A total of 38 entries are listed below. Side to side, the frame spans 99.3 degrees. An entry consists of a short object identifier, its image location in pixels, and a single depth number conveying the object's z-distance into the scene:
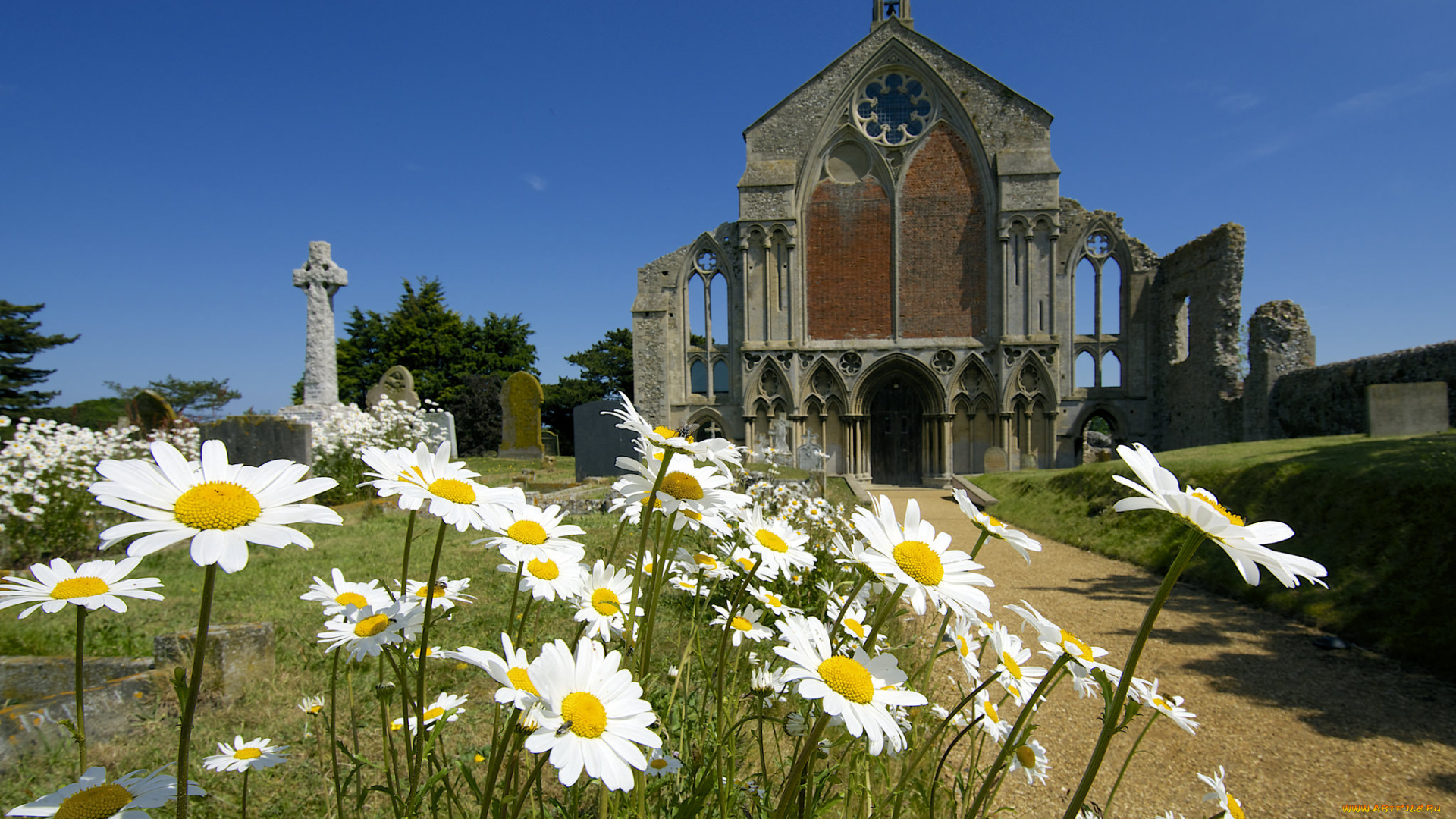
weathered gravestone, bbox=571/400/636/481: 12.55
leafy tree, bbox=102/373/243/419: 35.78
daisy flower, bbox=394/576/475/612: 1.50
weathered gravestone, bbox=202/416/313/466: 8.91
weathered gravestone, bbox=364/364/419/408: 16.31
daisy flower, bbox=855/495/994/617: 1.24
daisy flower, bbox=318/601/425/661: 1.39
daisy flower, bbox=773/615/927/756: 1.06
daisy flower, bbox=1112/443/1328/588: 1.04
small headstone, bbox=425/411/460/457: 13.06
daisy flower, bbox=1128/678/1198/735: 1.46
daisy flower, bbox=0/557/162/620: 1.12
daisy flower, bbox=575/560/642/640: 1.57
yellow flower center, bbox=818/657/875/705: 1.12
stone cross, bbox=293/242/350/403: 14.75
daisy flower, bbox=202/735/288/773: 1.44
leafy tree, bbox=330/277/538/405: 34.38
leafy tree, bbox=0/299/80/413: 26.00
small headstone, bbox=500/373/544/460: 17.42
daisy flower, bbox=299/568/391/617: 1.61
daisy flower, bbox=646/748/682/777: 1.39
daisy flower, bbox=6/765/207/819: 0.99
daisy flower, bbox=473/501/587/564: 1.24
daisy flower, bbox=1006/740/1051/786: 1.64
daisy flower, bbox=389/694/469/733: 1.69
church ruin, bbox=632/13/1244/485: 19.36
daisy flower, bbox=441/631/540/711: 0.99
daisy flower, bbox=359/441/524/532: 1.15
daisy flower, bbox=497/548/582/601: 1.38
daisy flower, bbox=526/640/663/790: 0.96
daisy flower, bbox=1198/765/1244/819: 1.37
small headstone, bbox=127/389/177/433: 10.49
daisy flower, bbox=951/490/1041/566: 1.46
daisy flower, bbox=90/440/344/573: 0.89
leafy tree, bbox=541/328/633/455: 35.44
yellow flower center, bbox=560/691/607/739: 1.02
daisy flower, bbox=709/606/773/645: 1.73
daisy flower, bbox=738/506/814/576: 1.72
